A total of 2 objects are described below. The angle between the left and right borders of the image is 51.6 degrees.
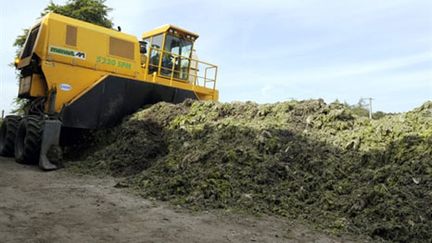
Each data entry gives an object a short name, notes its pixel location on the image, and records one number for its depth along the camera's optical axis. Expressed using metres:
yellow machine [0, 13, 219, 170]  9.65
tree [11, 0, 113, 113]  26.56
